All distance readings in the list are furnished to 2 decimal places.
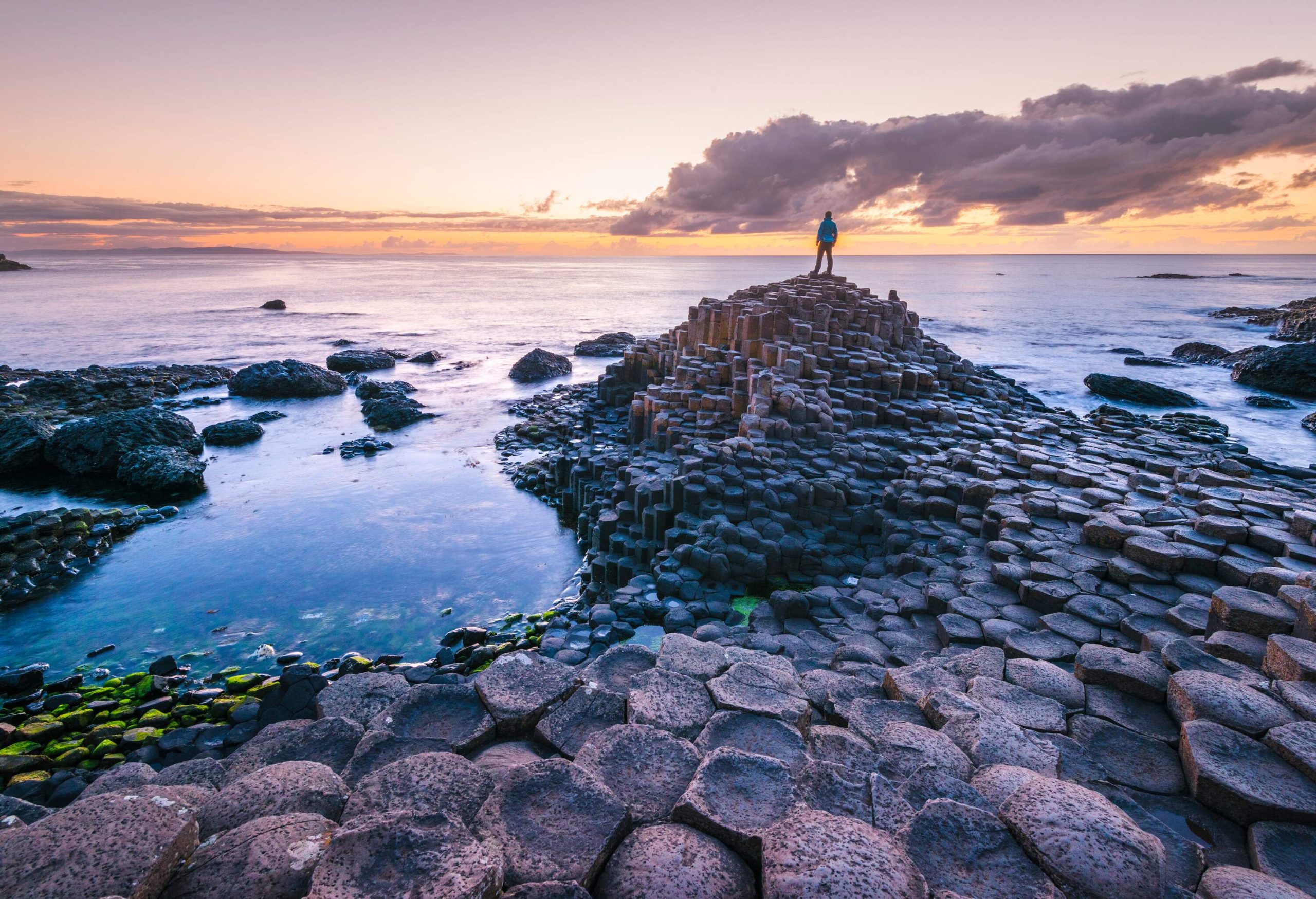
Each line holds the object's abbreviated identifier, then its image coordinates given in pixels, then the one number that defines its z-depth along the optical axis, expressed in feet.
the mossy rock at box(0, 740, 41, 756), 17.46
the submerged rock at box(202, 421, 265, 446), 49.42
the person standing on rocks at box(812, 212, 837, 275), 52.31
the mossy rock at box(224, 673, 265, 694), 20.67
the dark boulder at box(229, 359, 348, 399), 66.49
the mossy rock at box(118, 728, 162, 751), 17.95
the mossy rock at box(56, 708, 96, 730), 18.79
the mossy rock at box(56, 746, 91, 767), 17.24
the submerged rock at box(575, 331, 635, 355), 100.68
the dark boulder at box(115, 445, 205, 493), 38.68
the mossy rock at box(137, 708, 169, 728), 18.94
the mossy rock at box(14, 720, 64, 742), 18.21
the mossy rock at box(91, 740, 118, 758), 17.48
